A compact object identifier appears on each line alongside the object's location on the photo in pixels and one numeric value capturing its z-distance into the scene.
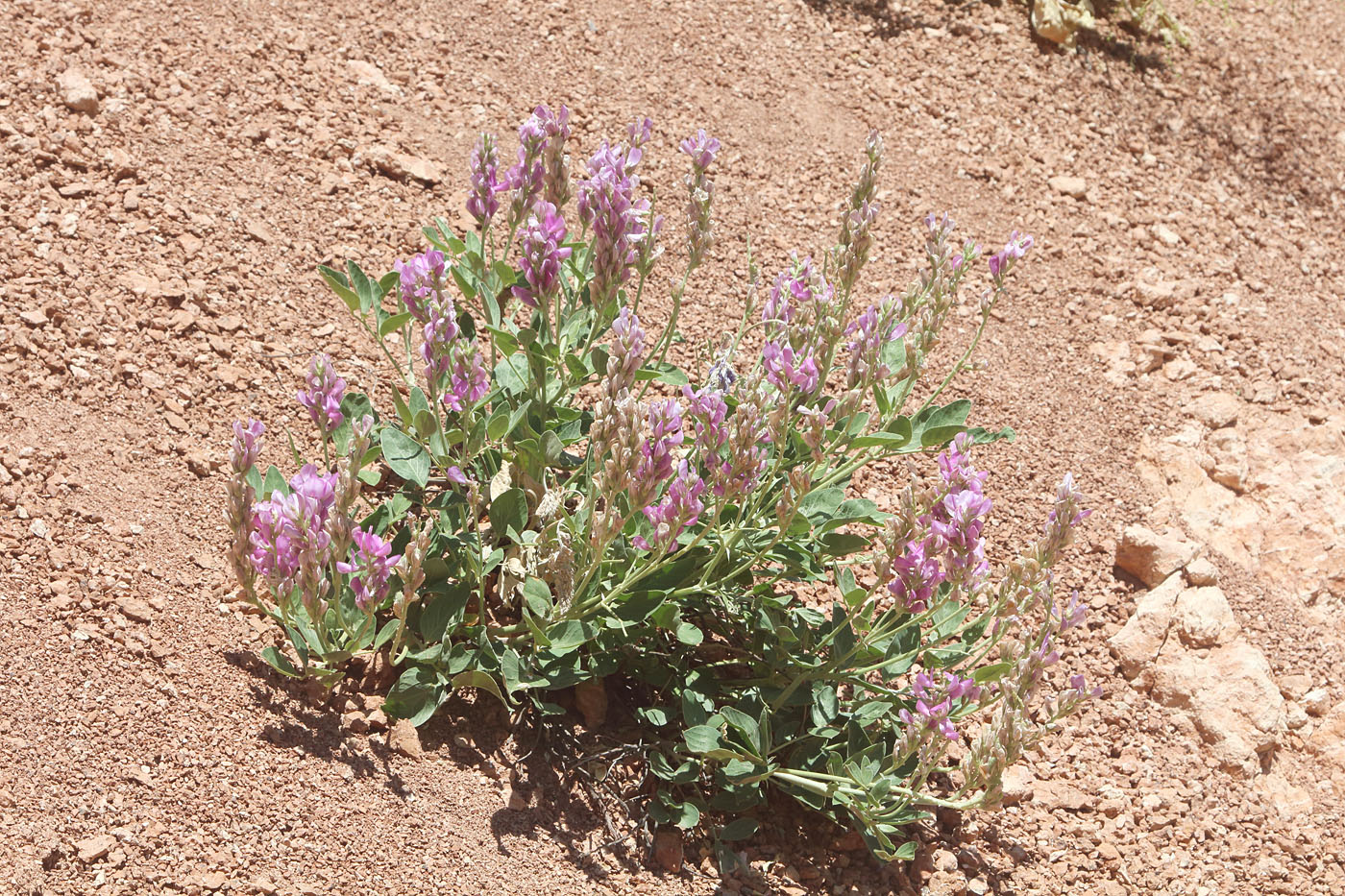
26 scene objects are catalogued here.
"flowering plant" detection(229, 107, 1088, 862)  2.80
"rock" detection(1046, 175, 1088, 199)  5.68
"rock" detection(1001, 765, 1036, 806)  3.73
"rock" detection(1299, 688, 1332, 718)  4.16
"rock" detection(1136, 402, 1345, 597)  4.54
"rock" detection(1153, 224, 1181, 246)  5.60
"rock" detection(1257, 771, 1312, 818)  3.91
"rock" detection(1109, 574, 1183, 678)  4.12
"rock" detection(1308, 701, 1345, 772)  4.06
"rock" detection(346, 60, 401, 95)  5.01
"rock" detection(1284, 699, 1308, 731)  4.10
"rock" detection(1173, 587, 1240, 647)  4.14
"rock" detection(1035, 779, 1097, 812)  3.75
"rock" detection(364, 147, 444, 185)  4.68
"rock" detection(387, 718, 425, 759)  3.11
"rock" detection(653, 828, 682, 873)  3.23
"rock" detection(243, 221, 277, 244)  4.22
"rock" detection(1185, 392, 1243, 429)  4.94
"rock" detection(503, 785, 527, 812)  3.14
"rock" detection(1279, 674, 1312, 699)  4.18
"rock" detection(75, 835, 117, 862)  2.65
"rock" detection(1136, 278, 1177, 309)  5.31
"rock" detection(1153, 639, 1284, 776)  3.96
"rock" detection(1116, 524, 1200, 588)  4.31
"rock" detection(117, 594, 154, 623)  3.12
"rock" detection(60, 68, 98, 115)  4.33
